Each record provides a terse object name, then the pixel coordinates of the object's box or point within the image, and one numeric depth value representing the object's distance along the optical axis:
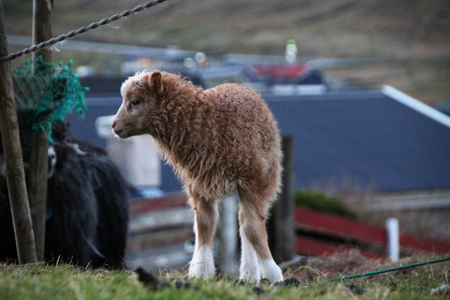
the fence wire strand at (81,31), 11.39
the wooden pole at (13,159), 12.50
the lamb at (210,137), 11.08
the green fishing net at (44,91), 13.66
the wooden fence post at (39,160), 13.73
